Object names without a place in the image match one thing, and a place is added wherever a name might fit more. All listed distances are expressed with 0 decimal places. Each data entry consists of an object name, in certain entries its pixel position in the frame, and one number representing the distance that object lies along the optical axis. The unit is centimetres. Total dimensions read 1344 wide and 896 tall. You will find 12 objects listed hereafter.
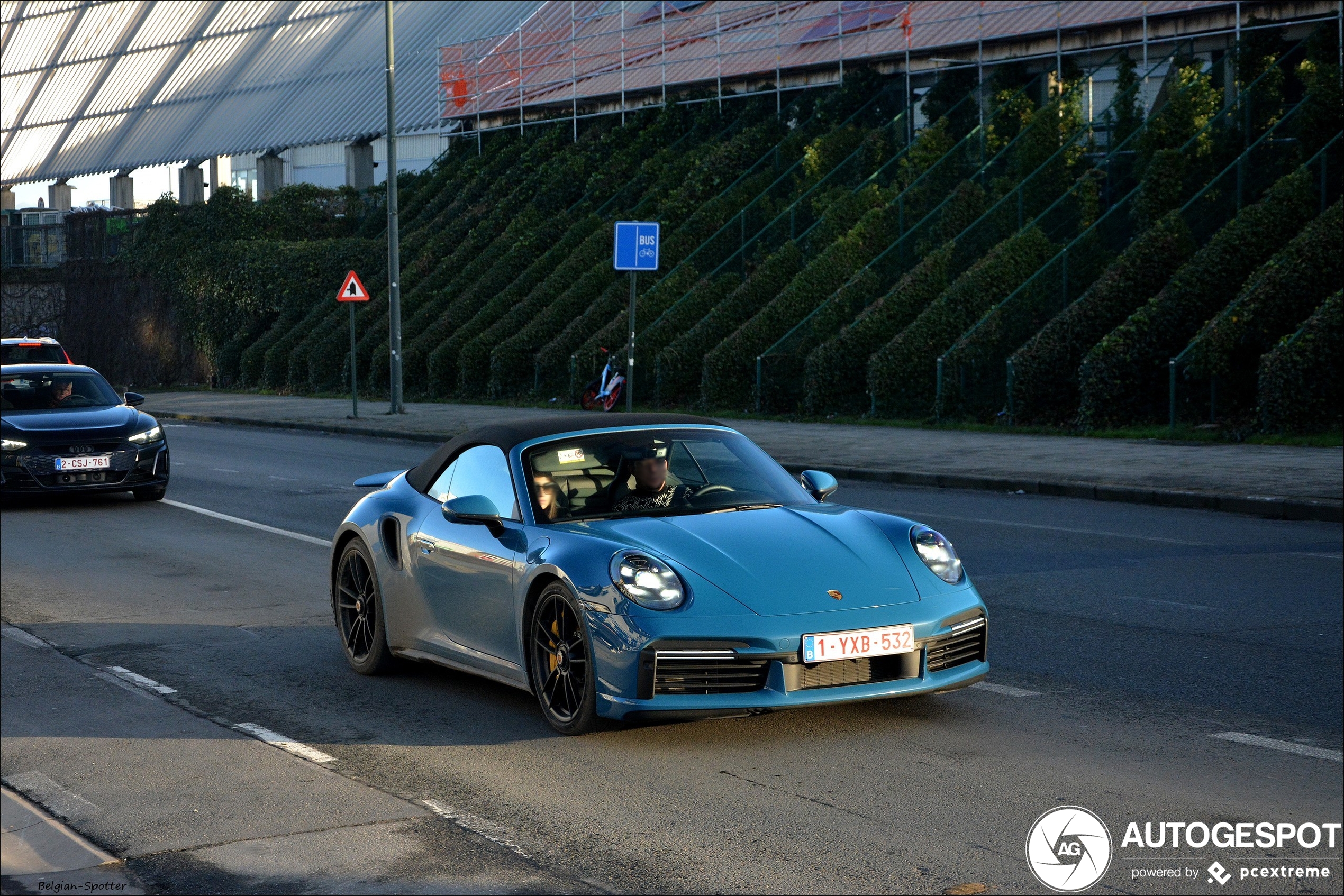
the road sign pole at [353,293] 3153
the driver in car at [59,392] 1642
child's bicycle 3206
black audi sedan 1529
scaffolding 3441
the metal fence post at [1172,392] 2175
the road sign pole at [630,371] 2278
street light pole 3198
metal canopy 5447
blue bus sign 2355
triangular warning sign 3164
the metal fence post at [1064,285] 2700
